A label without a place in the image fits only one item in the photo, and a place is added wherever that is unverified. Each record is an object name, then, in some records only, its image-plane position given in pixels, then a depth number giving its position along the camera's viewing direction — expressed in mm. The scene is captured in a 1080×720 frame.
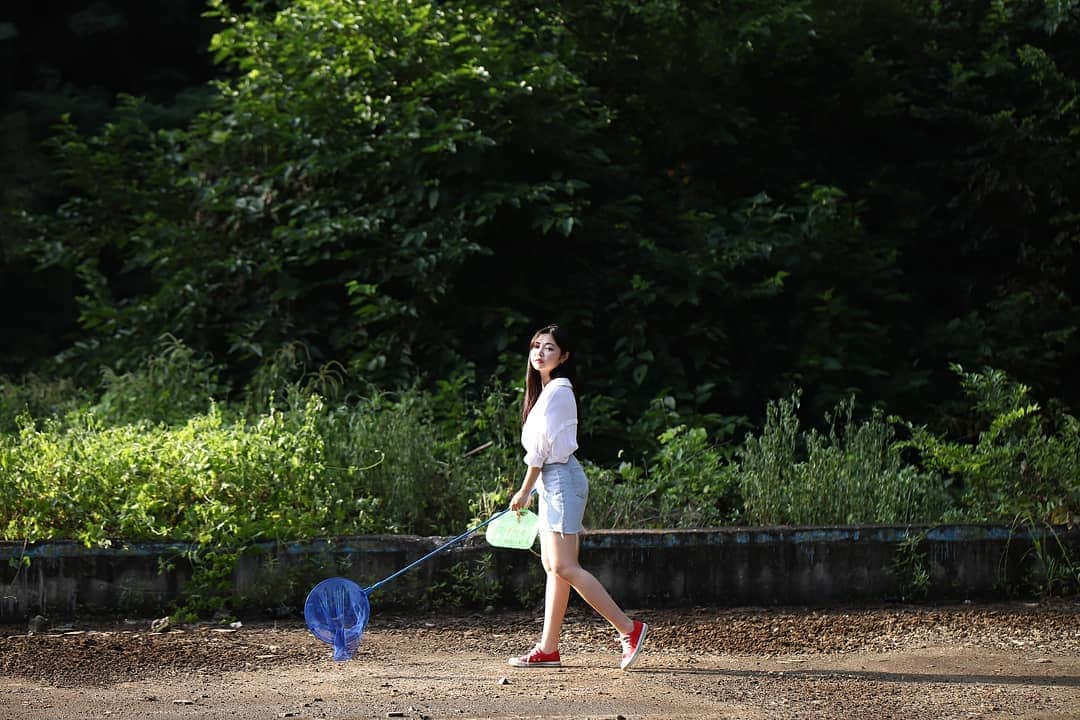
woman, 10922
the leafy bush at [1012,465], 14320
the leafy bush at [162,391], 17484
